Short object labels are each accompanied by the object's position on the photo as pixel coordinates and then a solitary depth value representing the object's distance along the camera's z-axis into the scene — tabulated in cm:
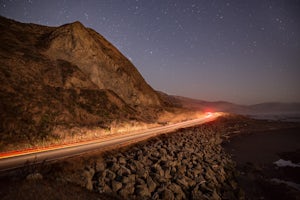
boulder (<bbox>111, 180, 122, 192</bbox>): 875
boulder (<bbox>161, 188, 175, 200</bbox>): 912
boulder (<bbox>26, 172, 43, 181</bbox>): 740
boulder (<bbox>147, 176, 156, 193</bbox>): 955
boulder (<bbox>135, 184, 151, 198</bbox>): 885
